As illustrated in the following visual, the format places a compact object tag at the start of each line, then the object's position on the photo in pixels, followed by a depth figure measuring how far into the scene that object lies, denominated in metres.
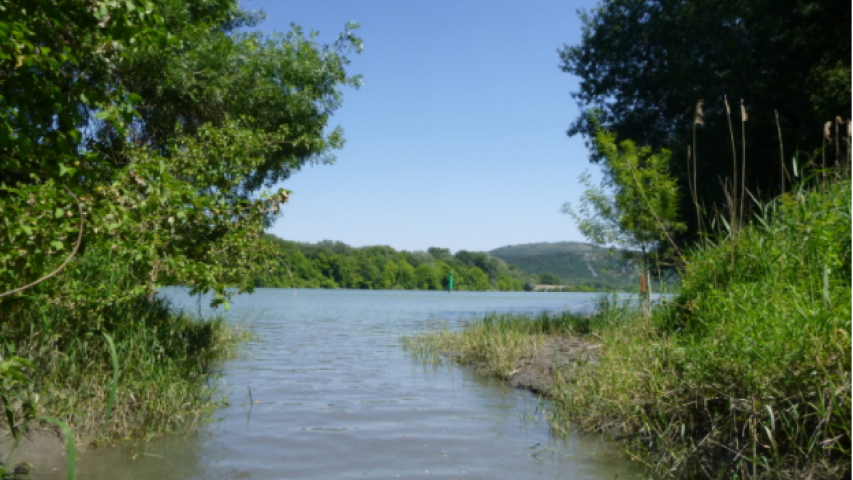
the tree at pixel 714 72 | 18.45
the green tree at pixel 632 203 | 21.02
